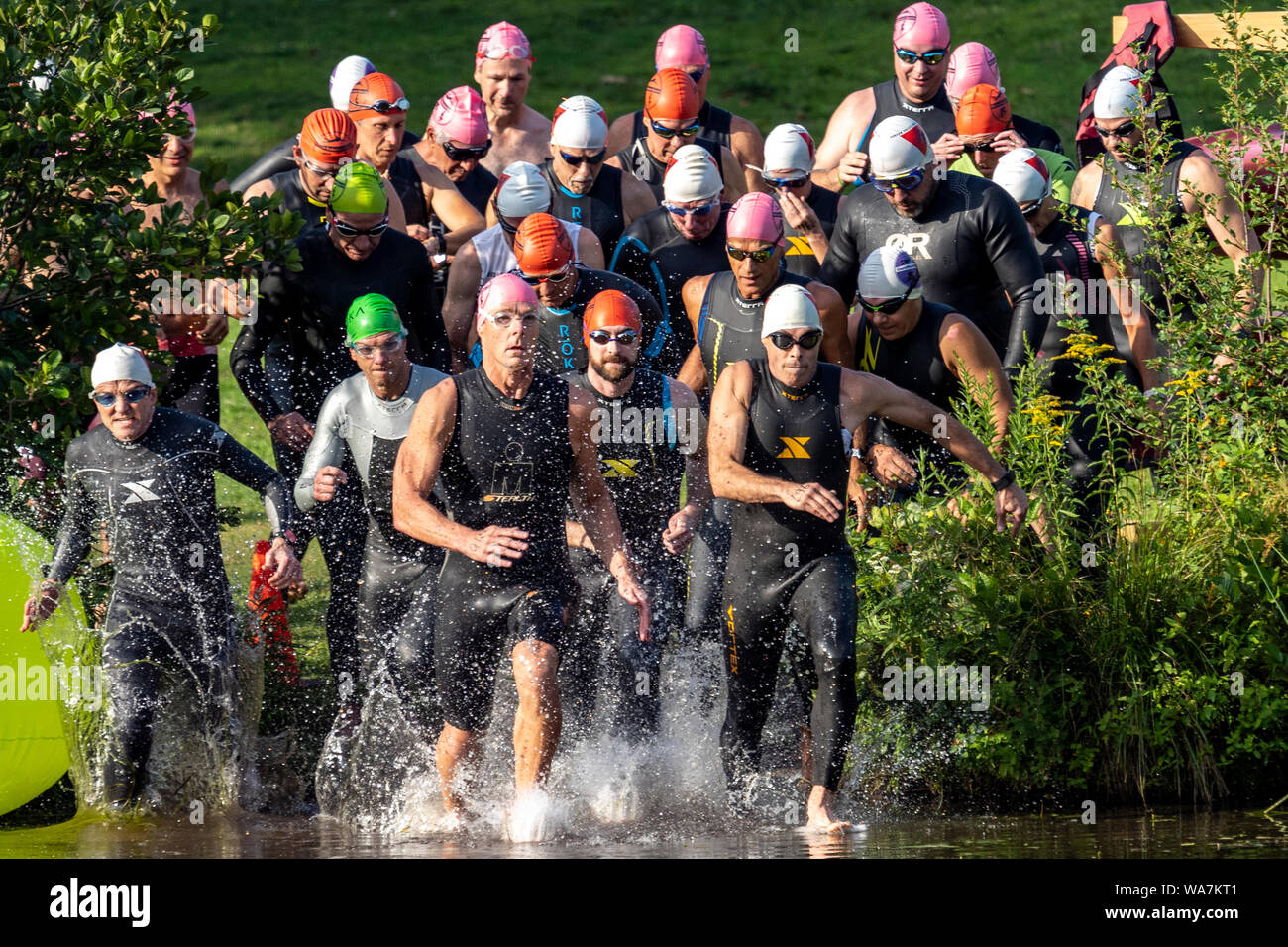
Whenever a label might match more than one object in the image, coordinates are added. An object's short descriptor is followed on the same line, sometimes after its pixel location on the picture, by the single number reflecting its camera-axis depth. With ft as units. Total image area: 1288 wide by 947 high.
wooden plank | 78.22
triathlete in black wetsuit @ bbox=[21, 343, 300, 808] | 56.34
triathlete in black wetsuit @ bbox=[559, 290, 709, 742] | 56.34
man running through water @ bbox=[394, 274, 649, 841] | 52.54
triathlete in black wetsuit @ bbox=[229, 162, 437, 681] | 61.82
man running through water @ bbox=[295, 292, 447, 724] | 57.11
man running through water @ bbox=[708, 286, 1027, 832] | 53.31
